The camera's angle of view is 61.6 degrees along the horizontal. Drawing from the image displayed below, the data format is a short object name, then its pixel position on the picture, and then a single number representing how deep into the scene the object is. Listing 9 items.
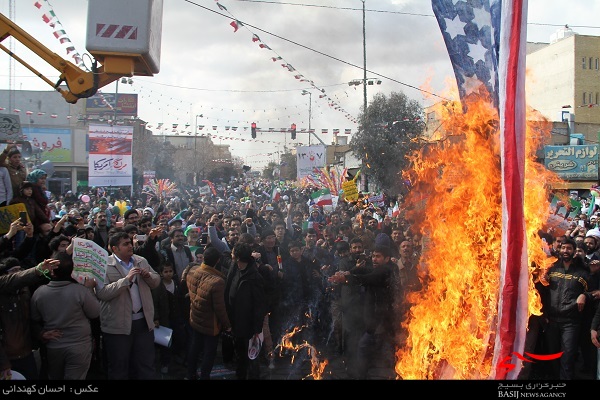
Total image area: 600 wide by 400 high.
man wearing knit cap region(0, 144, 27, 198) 6.61
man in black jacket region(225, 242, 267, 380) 6.07
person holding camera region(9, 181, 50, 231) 6.67
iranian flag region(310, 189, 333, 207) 16.17
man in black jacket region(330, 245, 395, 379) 6.06
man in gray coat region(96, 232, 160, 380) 5.13
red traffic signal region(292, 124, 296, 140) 24.76
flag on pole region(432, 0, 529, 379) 3.55
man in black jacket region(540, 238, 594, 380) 5.77
